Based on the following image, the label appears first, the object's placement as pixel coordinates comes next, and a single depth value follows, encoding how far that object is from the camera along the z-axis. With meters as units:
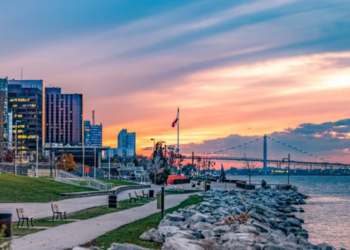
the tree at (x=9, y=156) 181.95
